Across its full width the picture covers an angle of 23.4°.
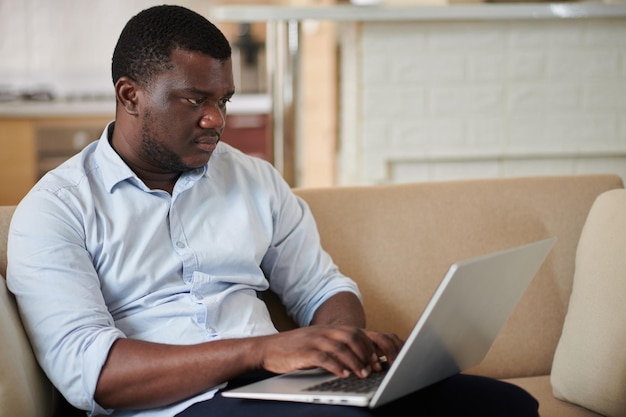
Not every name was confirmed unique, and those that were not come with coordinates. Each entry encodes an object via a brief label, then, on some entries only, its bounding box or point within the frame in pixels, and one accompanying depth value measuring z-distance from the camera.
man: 2.30
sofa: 2.70
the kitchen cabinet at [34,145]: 6.31
